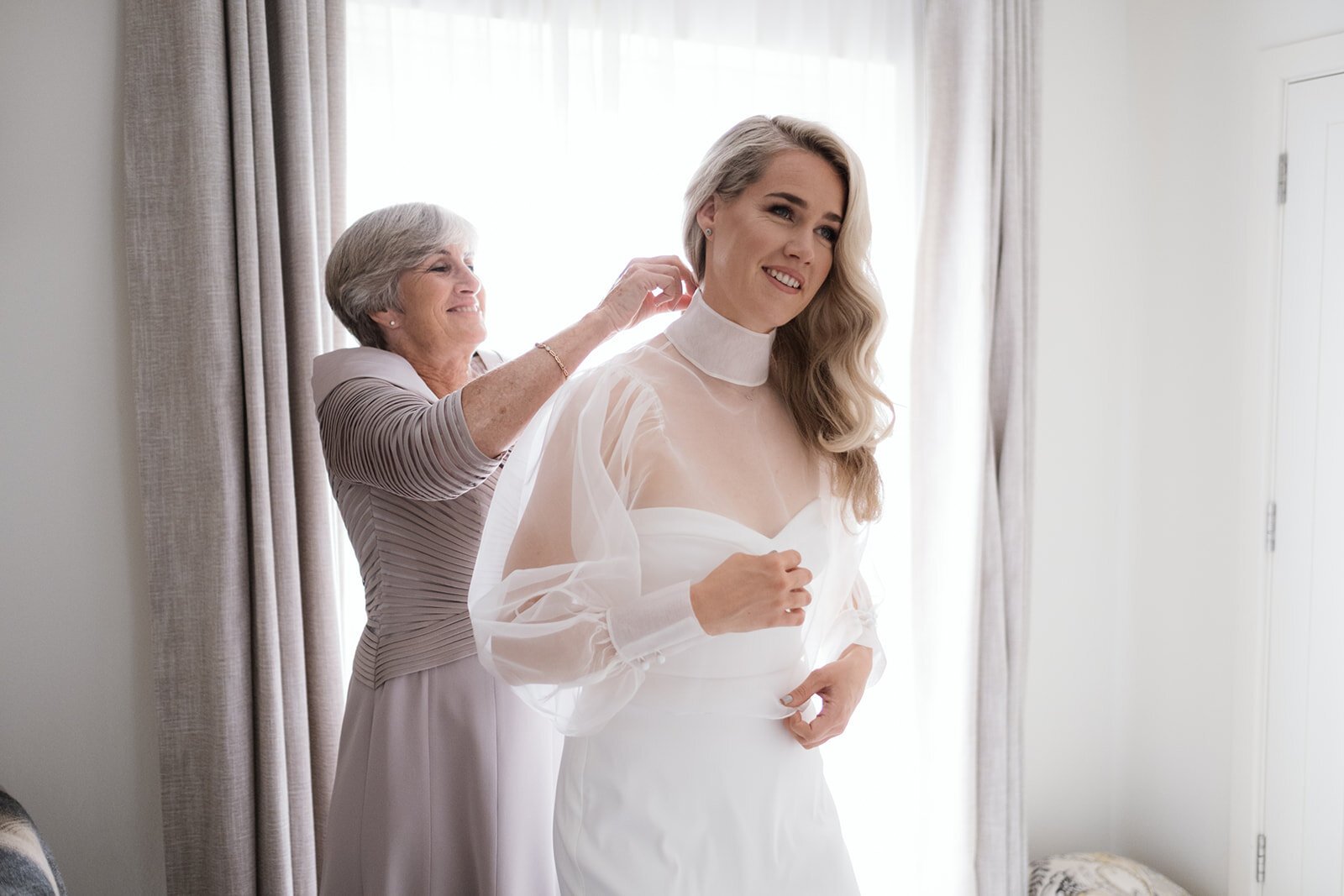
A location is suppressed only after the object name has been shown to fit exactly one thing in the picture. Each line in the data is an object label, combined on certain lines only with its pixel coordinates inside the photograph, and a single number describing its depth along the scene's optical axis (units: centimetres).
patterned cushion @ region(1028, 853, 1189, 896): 267
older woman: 143
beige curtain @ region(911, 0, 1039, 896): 258
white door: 244
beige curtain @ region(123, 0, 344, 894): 182
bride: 119
